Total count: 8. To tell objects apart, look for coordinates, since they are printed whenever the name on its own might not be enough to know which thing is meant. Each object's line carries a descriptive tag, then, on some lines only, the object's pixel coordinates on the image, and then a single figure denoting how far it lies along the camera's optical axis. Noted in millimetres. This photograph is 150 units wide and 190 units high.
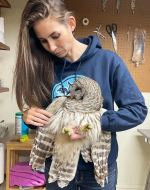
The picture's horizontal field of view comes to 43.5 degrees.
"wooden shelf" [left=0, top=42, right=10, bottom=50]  1827
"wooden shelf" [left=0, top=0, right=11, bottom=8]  2023
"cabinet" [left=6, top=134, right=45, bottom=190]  1937
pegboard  2197
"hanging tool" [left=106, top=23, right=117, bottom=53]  2182
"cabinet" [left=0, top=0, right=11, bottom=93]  1852
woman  902
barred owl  839
